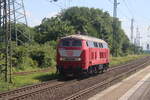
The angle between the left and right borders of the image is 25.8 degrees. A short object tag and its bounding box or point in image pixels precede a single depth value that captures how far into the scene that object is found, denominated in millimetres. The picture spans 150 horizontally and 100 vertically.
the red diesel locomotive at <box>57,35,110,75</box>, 24406
